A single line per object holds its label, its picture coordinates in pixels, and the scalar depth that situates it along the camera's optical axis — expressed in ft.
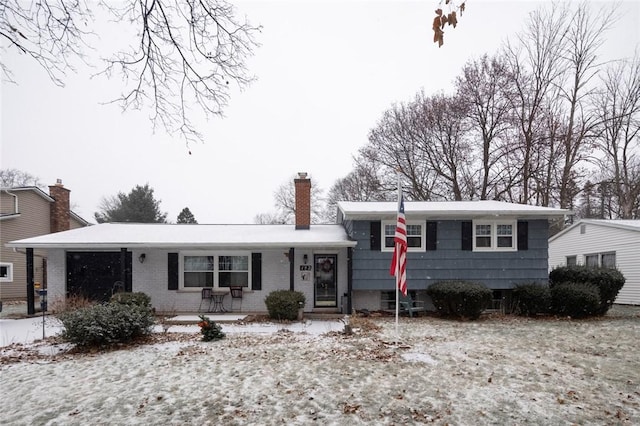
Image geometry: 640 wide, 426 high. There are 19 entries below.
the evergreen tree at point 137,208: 111.45
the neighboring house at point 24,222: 57.77
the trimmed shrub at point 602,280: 41.37
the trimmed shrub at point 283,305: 37.78
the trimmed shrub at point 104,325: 25.75
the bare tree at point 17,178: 124.88
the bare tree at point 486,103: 69.97
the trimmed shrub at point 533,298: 39.83
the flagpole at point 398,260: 28.35
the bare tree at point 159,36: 12.94
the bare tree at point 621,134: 70.95
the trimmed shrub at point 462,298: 38.22
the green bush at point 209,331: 28.68
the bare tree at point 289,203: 133.49
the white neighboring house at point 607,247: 51.16
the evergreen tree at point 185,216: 130.19
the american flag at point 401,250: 28.52
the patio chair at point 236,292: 42.39
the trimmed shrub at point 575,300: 39.04
